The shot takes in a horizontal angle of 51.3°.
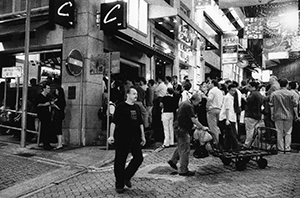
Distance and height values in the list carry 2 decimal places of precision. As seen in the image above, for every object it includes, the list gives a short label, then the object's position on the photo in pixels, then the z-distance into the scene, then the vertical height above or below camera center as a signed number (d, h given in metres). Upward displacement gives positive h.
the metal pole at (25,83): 9.73 +0.54
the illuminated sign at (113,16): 10.29 +2.89
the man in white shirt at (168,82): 11.86 +0.79
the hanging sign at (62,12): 10.04 +2.96
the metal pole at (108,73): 9.33 +0.84
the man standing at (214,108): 9.13 -0.15
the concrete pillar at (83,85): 10.70 +0.57
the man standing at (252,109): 9.28 -0.17
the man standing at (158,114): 11.16 -0.42
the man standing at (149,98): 11.75 +0.16
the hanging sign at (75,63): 9.63 +1.22
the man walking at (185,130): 6.74 -0.60
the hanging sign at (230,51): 23.72 +4.04
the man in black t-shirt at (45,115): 9.52 -0.43
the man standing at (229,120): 8.41 -0.46
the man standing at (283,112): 9.41 -0.25
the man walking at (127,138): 5.73 -0.67
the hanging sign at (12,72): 10.38 +0.96
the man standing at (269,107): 10.68 -0.12
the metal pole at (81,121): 10.61 -0.67
